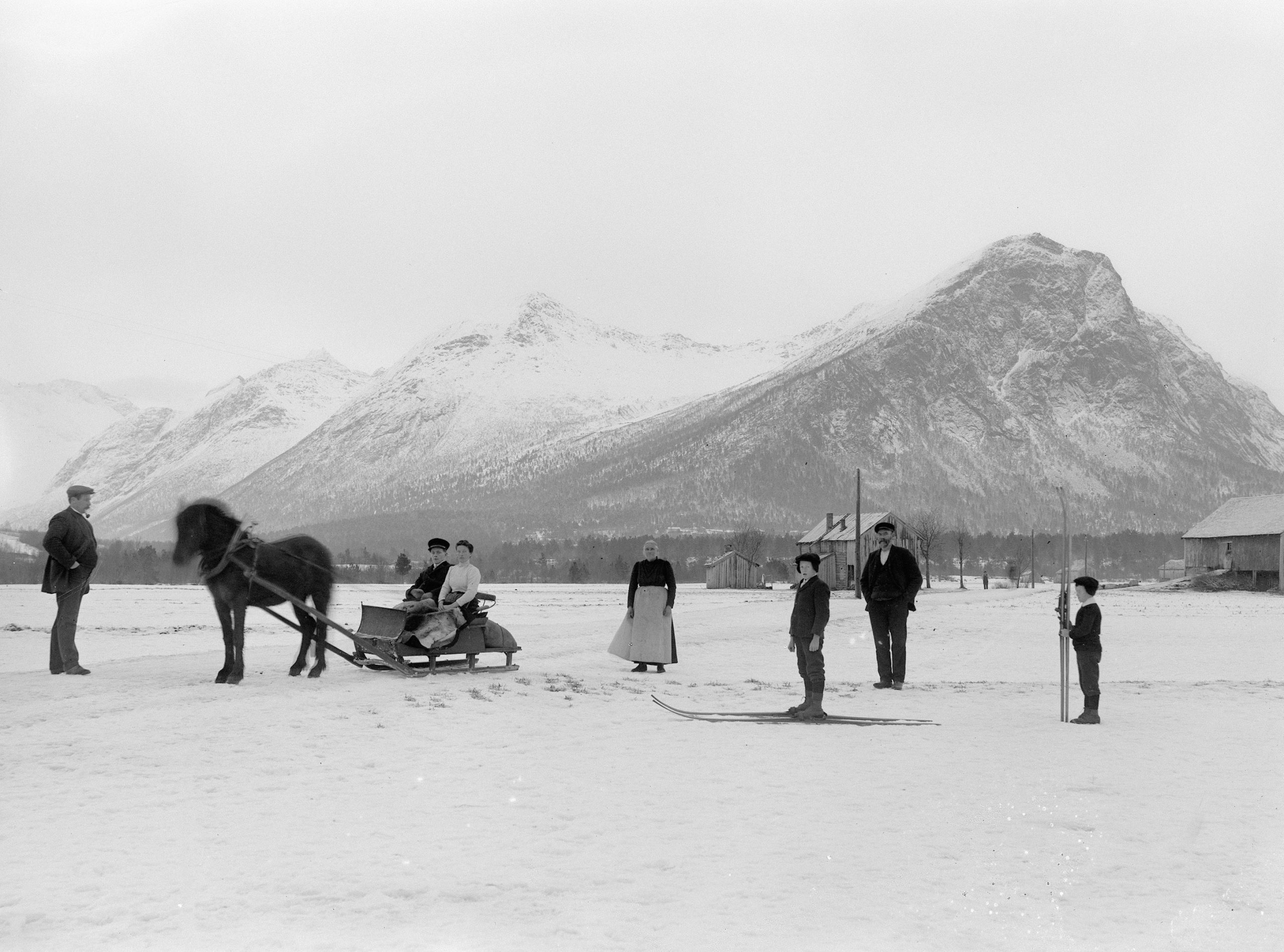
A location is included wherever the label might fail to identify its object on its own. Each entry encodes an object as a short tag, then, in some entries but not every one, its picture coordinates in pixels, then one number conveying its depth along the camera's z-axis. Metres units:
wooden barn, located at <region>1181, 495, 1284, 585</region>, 62.19
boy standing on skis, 10.87
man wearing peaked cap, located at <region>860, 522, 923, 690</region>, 13.31
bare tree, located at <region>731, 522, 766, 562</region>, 101.44
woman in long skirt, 15.07
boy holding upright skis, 10.88
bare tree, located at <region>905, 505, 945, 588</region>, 79.12
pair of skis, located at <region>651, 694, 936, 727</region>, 10.68
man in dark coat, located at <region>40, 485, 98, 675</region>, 12.34
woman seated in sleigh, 13.24
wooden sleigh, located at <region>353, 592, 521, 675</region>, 13.19
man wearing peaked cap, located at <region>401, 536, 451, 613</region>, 13.76
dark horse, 12.49
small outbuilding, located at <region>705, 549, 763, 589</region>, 69.38
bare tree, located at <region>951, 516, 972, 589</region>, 91.41
